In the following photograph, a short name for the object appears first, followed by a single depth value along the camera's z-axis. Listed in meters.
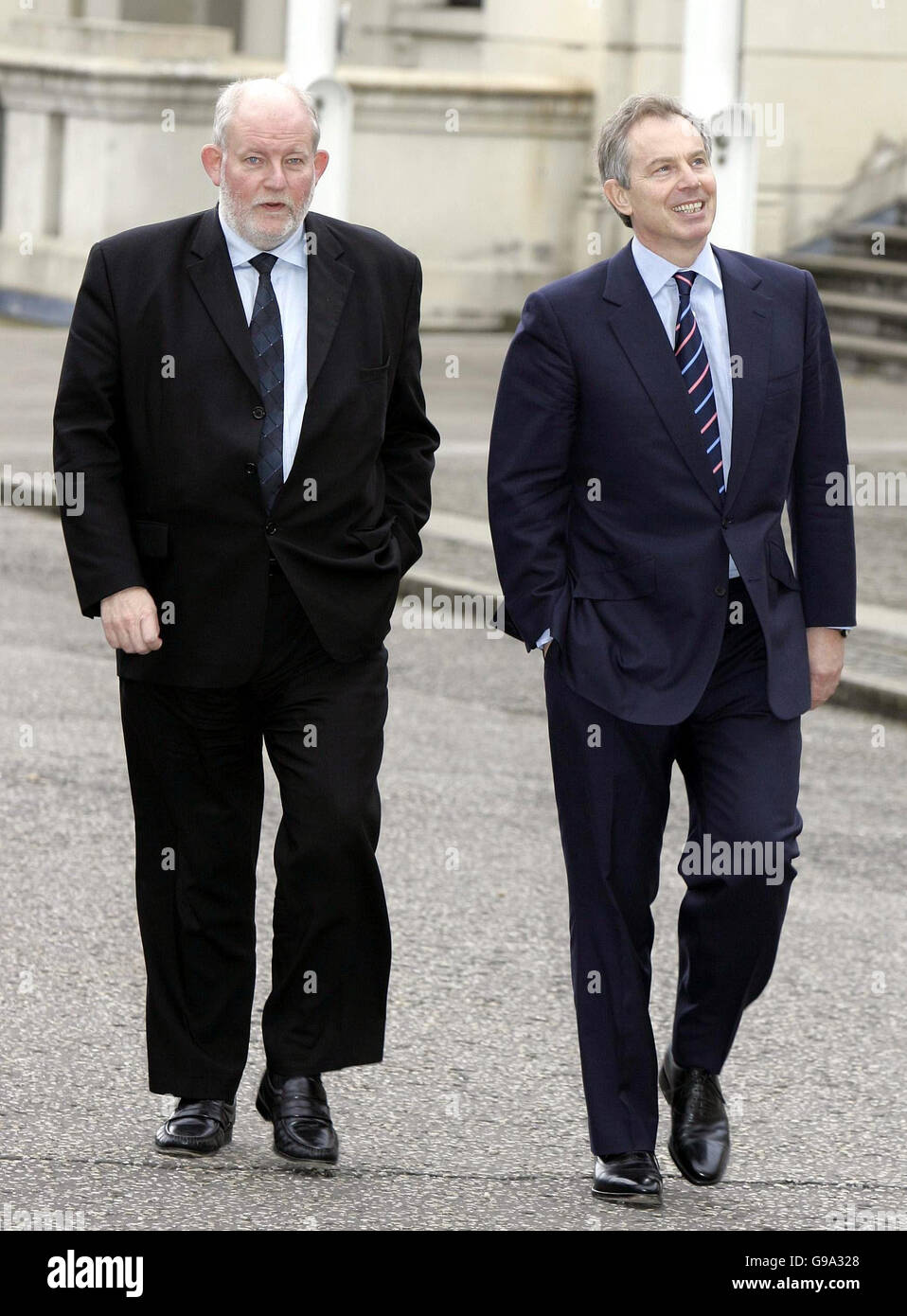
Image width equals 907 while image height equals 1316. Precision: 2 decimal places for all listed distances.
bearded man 8.61
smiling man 8.48
